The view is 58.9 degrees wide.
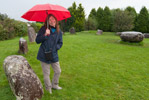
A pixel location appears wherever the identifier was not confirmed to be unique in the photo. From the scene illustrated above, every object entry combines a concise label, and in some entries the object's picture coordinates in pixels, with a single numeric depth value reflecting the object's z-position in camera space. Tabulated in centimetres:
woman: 368
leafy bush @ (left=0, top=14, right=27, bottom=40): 1742
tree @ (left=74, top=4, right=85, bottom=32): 3553
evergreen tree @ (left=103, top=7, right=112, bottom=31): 3476
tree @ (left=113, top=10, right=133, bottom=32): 2870
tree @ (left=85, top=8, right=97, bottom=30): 3797
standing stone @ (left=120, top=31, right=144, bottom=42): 1272
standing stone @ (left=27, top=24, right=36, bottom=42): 1261
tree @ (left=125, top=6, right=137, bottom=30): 3042
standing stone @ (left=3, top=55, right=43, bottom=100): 322
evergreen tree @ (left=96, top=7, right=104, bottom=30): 3619
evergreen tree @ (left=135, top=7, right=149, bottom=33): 2958
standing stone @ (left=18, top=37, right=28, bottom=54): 810
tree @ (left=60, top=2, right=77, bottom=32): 3585
